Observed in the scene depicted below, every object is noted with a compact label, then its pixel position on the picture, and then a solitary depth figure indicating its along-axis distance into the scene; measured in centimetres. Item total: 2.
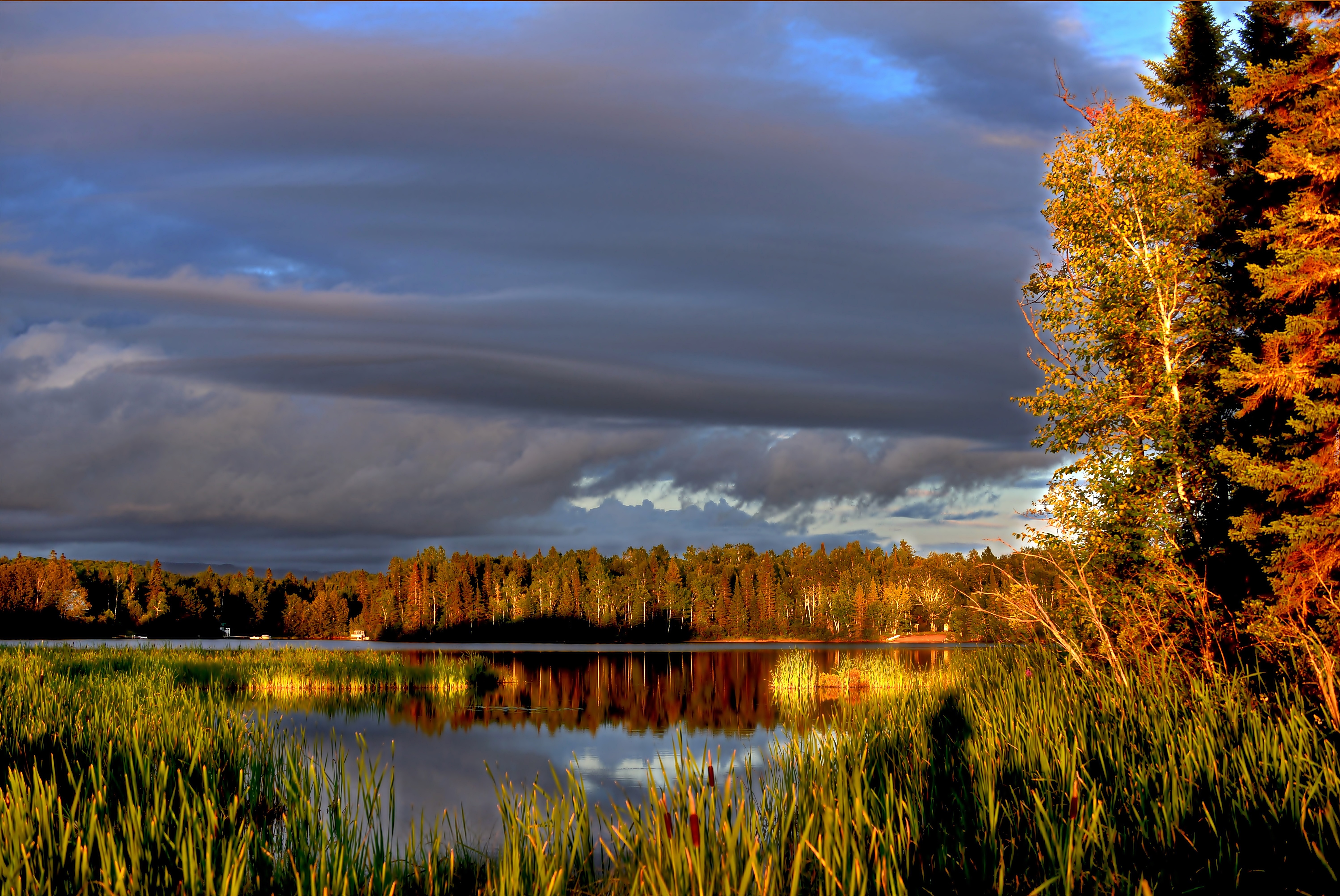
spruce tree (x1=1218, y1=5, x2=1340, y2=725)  1923
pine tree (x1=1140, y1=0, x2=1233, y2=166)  2812
